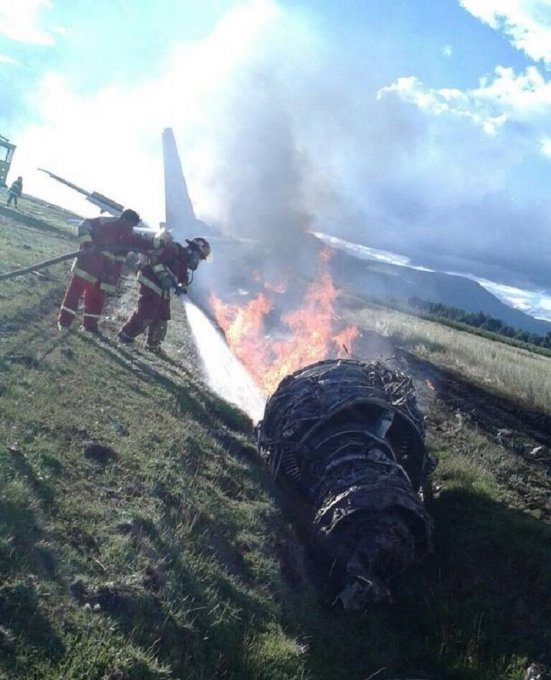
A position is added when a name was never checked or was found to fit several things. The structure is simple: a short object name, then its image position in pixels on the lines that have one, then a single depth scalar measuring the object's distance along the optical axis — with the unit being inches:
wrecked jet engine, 307.4
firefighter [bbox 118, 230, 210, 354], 546.6
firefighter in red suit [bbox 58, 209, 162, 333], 521.0
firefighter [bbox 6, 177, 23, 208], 1507.3
